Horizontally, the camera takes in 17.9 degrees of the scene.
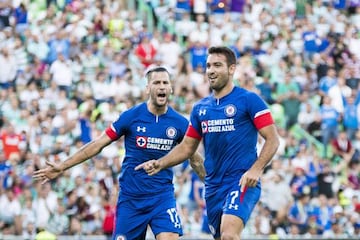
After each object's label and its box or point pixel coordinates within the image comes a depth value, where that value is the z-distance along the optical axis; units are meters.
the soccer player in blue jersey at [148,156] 13.80
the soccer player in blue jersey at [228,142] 12.43
